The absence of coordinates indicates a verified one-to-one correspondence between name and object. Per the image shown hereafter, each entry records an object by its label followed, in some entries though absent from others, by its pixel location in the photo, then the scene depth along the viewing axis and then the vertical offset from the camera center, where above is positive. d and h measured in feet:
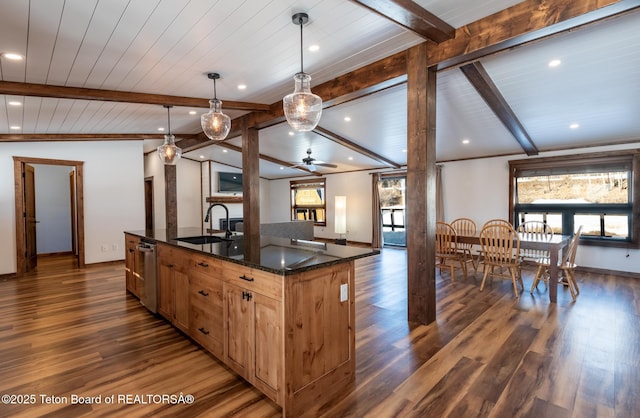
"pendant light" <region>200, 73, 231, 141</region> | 10.99 +3.14
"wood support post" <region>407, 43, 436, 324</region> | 9.68 +0.70
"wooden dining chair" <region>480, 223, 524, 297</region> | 13.24 -2.15
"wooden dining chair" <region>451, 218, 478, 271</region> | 16.10 -1.73
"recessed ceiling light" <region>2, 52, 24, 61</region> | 8.06 +4.15
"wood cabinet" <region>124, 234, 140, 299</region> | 12.63 -2.54
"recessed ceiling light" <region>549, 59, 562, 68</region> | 10.40 +4.79
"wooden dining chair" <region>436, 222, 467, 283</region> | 15.44 -2.32
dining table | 12.32 -1.97
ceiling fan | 22.12 +3.13
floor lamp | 29.30 -1.07
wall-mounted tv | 34.91 +2.82
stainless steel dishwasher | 10.68 -2.50
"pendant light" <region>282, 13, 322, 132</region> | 8.54 +2.90
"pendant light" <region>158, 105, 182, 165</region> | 15.51 +2.86
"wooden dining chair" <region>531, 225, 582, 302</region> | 12.92 -2.81
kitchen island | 5.83 -2.39
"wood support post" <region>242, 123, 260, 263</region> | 16.72 +1.46
